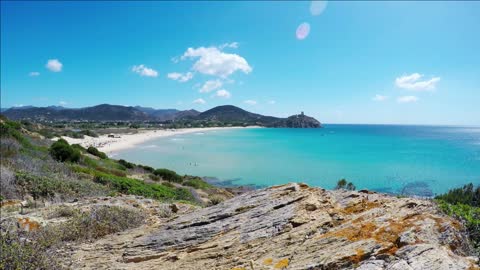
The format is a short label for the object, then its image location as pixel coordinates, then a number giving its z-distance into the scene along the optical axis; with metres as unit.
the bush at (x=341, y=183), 28.70
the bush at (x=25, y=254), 5.17
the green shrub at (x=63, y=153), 24.38
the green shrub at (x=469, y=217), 4.64
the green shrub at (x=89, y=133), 96.64
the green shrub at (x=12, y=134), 23.95
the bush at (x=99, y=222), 7.02
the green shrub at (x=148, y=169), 33.59
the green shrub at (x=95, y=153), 35.93
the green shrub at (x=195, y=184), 28.17
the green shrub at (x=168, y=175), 29.78
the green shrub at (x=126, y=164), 33.60
